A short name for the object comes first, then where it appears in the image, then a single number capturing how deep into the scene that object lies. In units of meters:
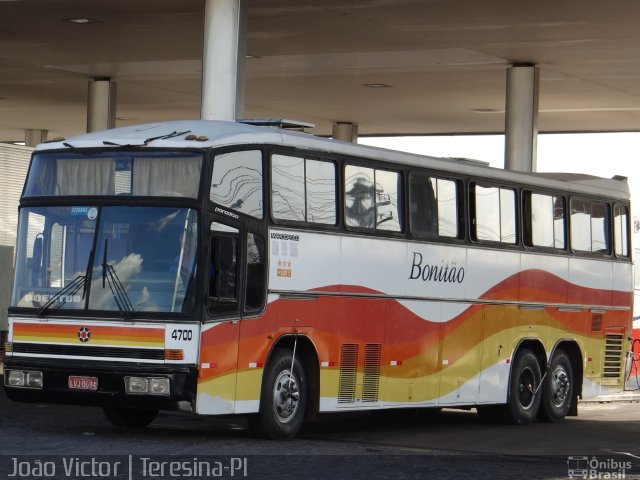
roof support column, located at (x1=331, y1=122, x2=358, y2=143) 39.38
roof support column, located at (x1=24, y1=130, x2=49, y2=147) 43.56
